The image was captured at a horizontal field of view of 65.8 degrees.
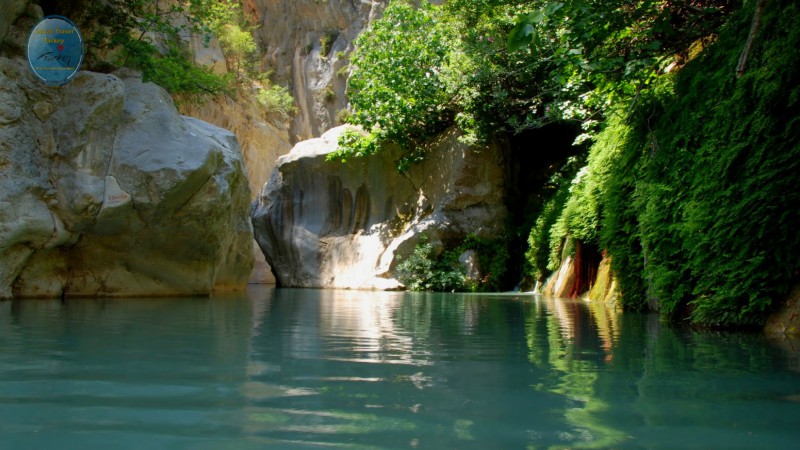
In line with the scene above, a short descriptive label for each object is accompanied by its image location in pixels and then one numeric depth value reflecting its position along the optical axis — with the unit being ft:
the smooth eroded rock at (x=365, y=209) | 66.18
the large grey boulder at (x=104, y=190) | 36.22
